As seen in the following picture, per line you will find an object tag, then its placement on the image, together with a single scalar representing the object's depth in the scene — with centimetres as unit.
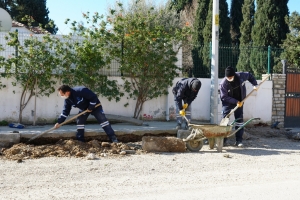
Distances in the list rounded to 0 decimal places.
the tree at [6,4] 3019
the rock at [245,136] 1065
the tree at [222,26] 2489
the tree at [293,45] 1470
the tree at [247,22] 2812
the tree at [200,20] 2616
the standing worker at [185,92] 960
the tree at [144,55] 1166
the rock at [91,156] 779
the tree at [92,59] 1127
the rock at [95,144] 869
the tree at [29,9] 2989
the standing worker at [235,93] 951
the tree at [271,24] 2214
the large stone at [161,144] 866
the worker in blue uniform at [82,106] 886
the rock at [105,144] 876
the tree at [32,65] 1083
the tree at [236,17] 3219
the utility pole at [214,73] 1086
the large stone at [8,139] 878
